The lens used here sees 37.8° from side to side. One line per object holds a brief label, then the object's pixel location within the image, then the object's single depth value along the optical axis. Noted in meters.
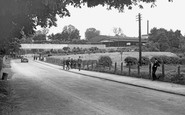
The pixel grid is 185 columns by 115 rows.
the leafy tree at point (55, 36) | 148.25
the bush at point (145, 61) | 38.67
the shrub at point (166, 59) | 38.70
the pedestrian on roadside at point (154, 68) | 19.88
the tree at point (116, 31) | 193.25
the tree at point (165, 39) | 88.69
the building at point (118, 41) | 107.75
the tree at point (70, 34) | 149.38
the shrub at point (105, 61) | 33.05
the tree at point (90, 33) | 194.62
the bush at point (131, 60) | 36.03
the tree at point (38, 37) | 136.25
